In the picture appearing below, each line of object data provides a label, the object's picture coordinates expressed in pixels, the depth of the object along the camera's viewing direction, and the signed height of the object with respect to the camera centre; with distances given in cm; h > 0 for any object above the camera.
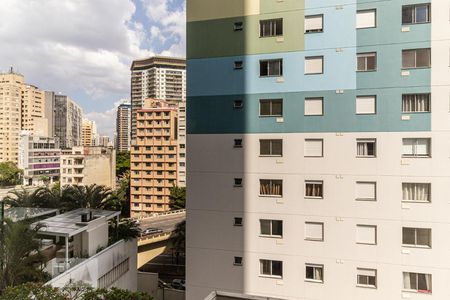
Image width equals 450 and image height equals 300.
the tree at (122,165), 8956 -485
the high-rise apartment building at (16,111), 10919 +1504
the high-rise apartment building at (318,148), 1362 +7
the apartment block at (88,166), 7319 -429
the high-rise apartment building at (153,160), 6384 -242
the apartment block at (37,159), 9469 -347
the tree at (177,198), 5523 -929
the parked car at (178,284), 3177 -1482
